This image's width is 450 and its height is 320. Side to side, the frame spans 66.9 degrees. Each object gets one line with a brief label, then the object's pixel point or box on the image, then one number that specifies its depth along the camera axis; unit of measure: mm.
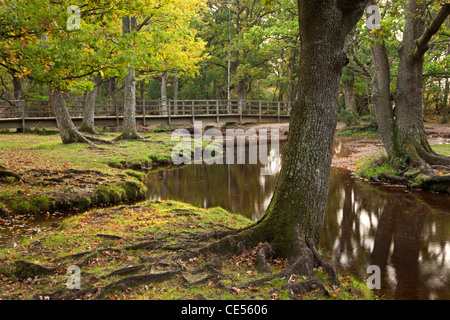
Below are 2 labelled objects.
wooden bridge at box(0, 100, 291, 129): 20578
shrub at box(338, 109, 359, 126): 25625
